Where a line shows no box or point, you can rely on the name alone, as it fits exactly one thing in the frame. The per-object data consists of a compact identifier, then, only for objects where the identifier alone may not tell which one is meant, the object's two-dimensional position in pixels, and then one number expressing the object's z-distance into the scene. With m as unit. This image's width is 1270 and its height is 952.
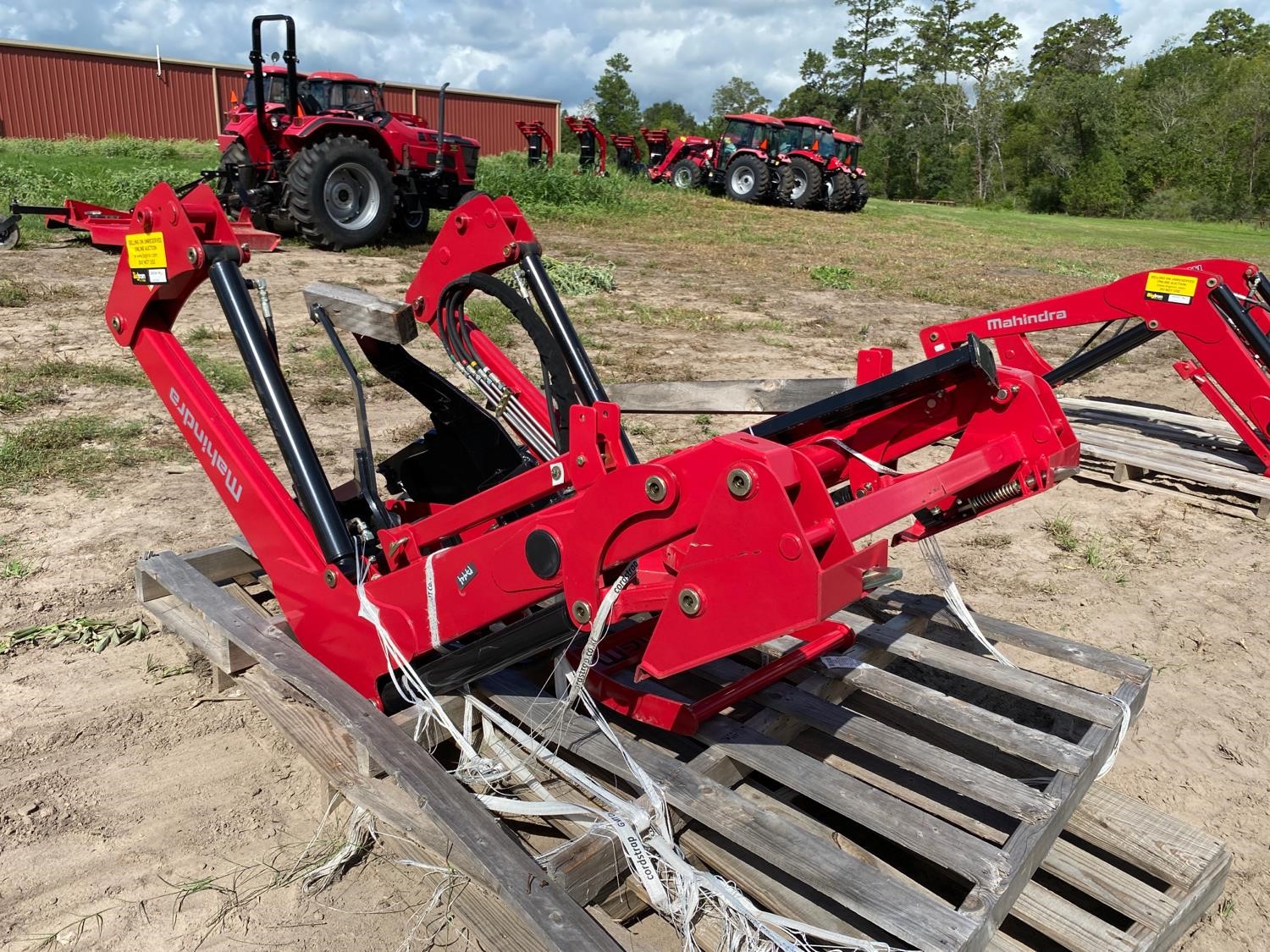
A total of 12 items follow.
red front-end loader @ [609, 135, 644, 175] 28.66
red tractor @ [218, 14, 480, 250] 11.22
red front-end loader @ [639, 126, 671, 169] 28.80
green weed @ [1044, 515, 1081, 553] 5.08
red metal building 26.97
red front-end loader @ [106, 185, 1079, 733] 2.02
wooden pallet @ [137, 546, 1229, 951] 2.22
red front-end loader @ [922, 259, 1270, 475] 5.48
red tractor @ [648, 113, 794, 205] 25.38
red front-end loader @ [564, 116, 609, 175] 25.41
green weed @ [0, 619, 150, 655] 3.61
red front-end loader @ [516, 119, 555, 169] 22.75
